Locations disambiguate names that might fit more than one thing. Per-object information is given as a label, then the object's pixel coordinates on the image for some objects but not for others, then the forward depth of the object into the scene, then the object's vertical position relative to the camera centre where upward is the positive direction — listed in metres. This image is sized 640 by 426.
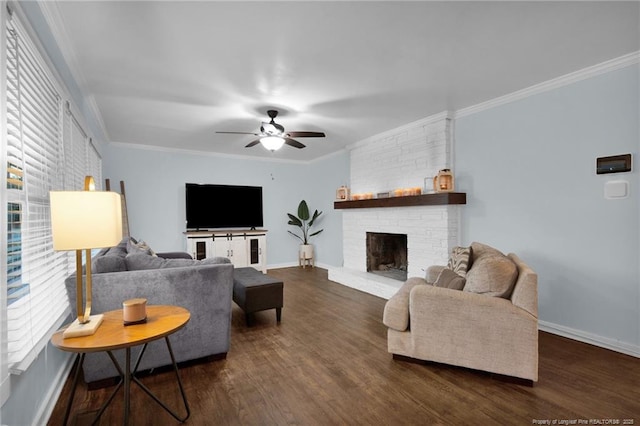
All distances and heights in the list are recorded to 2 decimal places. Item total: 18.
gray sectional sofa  2.15 -0.57
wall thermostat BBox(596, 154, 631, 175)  2.63 +0.37
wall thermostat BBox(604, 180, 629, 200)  2.66 +0.15
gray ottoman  3.31 -0.85
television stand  5.69 -0.58
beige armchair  2.16 -0.85
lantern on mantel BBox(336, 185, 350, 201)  5.48 +0.33
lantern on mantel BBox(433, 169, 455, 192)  3.82 +0.36
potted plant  6.78 -0.24
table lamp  1.38 -0.02
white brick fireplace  4.01 +0.02
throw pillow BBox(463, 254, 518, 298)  2.27 -0.49
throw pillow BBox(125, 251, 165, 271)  2.42 -0.36
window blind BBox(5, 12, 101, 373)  1.51 +0.13
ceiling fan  3.69 +0.93
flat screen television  5.88 +0.17
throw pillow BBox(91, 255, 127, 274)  2.26 -0.35
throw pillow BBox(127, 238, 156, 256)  2.93 -0.30
